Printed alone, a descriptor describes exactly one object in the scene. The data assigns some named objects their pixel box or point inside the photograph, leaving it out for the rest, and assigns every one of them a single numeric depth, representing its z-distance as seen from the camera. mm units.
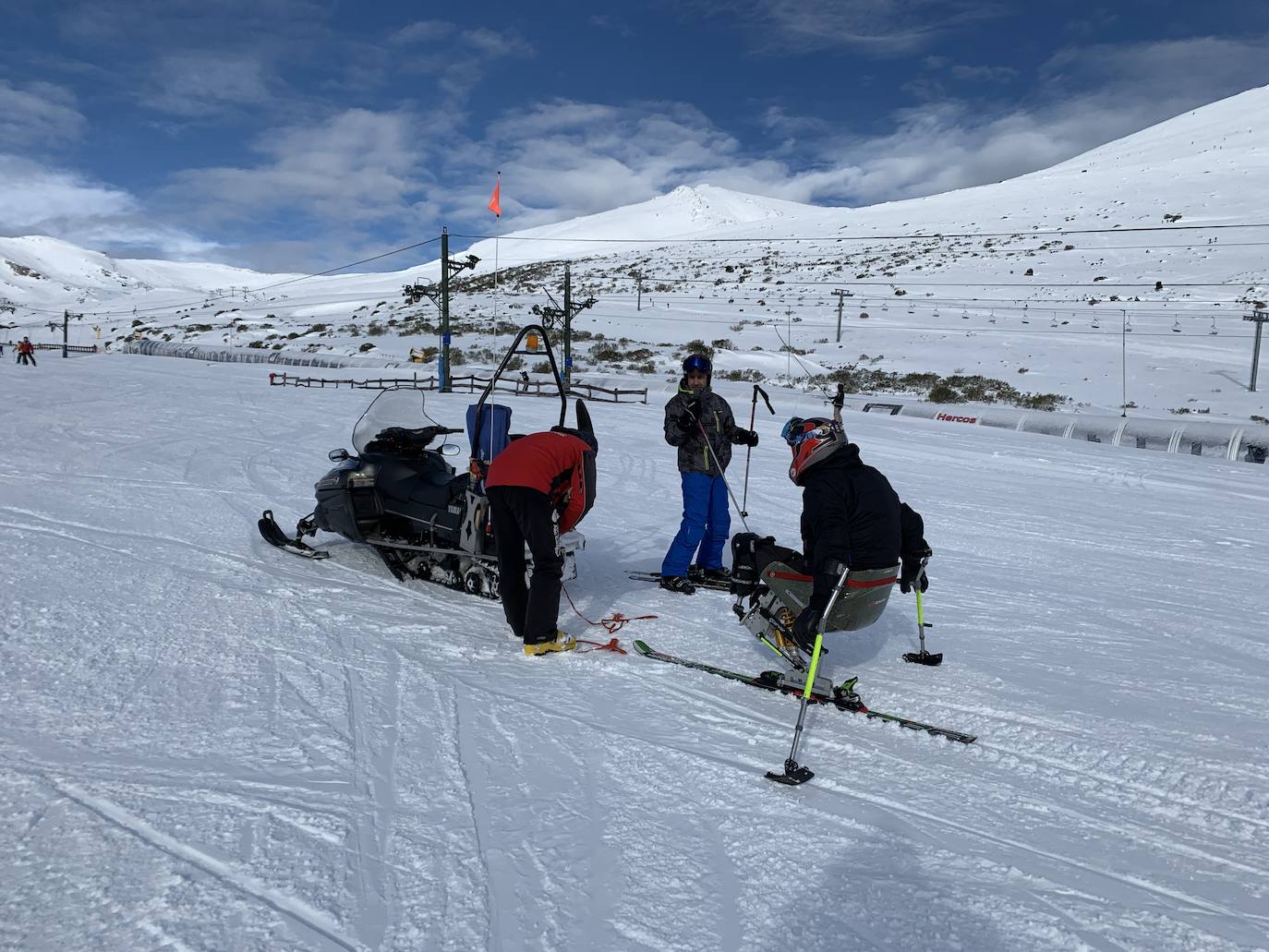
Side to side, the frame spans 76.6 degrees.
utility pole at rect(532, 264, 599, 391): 28062
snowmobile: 5957
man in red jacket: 4797
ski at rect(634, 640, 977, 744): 4062
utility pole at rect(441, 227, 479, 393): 27006
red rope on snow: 5512
